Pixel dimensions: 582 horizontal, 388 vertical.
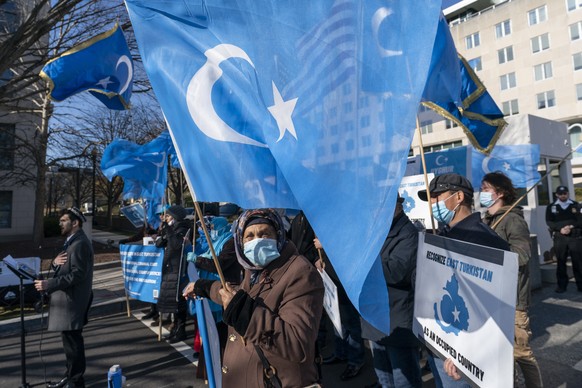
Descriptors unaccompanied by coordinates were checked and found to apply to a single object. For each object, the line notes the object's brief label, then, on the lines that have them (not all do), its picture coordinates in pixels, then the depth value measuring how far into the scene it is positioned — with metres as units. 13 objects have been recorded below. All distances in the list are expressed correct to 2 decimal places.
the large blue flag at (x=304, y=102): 1.60
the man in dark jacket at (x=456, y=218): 2.27
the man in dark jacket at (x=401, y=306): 2.75
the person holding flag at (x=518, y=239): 3.01
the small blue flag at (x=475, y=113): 4.43
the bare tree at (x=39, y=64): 7.16
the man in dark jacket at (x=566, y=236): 7.13
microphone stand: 3.76
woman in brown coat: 1.72
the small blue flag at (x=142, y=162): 6.86
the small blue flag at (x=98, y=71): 4.17
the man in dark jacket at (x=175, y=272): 5.23
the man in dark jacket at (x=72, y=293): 3.73
